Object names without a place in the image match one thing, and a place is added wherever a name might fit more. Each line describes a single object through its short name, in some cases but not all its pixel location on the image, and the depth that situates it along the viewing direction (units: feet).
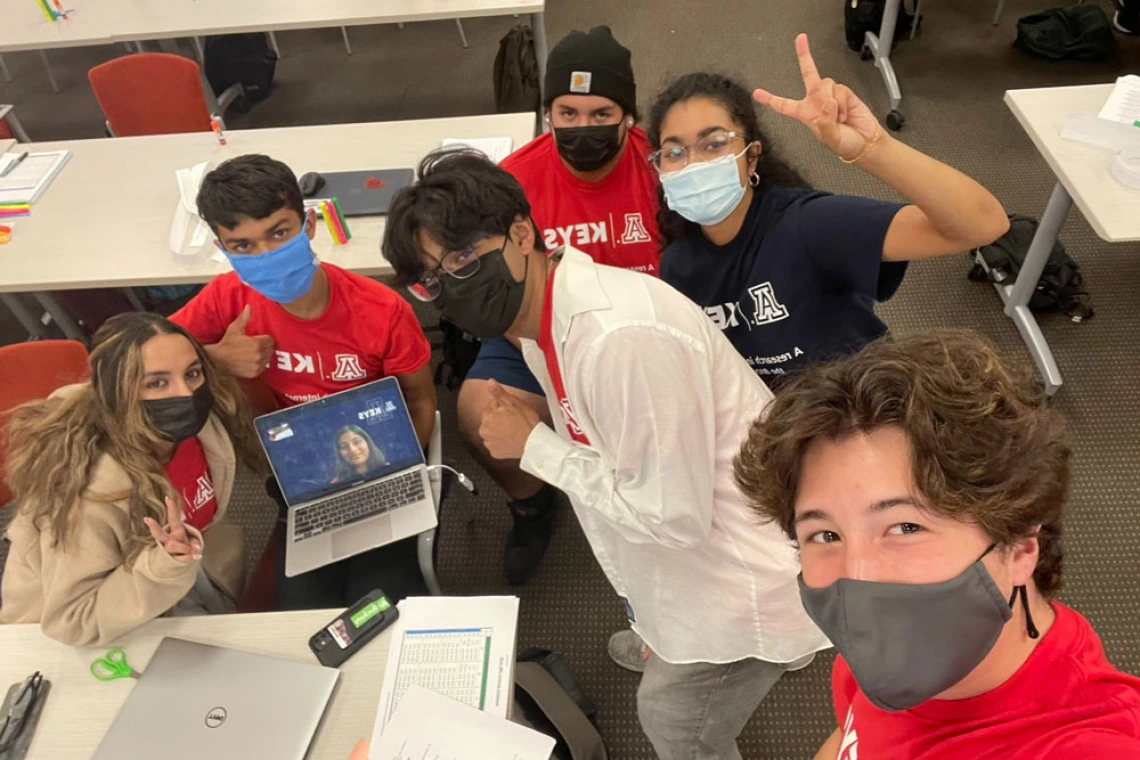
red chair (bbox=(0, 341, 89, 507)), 5.80
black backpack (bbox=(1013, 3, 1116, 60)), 12.53
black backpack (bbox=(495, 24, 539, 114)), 10.22
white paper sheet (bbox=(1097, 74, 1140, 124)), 7.47
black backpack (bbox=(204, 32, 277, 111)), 13.69
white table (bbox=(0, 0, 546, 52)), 10.23
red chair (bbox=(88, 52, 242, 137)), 9.32
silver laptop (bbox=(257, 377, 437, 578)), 5.89
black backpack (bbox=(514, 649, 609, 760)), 5.57
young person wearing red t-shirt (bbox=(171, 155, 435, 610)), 5.80
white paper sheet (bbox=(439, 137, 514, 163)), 8.21
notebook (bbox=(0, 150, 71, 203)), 8.45
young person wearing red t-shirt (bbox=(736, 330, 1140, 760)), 2.63
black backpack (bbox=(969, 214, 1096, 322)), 9.21
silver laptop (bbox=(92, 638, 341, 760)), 4.16
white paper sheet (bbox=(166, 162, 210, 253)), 7.59
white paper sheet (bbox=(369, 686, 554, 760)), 3.96
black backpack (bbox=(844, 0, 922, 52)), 13.03
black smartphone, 4.55
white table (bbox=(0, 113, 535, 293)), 7.43
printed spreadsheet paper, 4.26
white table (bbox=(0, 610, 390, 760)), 4.27
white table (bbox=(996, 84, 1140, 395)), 6.65
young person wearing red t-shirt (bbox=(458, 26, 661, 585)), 6.36
